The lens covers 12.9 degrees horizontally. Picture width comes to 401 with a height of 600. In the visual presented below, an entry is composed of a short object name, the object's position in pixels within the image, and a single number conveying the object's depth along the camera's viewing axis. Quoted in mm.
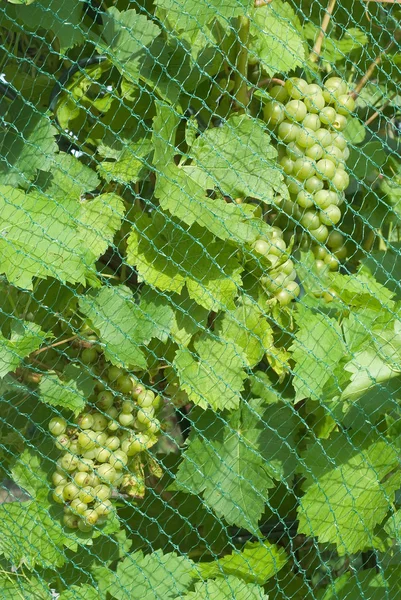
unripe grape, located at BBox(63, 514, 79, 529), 1543
